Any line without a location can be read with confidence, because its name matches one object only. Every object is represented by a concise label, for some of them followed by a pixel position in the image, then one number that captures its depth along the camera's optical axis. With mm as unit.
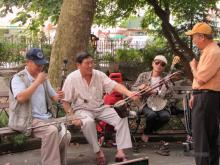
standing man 5723
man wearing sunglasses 7496
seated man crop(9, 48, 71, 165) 5945
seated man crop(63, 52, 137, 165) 6814
